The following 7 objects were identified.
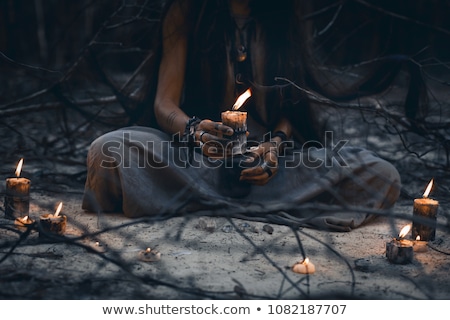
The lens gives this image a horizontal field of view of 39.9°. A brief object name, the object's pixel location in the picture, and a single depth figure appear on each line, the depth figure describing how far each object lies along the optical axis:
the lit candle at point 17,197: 3.44
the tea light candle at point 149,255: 2.91
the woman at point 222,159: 3.71
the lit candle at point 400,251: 2.99
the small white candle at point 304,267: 2.81
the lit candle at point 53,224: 3.16
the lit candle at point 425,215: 3.35
